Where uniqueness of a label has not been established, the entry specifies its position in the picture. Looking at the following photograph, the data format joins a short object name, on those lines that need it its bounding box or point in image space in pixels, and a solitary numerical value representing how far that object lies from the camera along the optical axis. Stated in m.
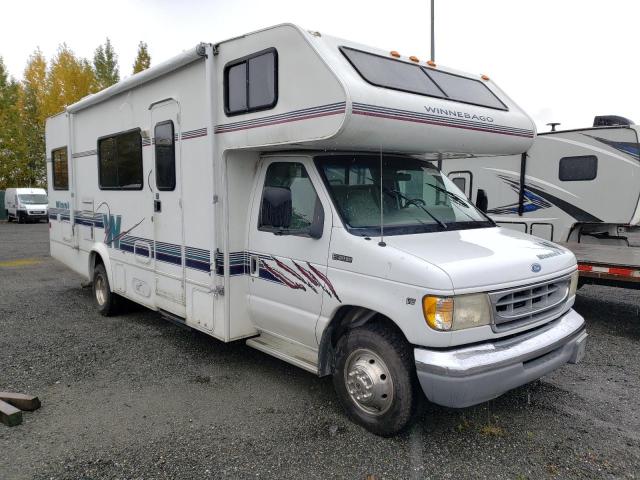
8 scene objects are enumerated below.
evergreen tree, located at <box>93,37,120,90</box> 33.28
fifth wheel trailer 8.48
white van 27.60
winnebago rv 3.53
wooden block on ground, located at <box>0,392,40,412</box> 4.31
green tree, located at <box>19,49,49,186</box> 32.22
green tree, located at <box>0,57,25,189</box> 31.42
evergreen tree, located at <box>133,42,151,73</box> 31.00
